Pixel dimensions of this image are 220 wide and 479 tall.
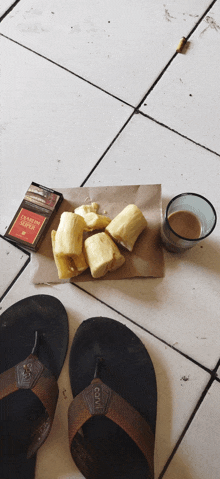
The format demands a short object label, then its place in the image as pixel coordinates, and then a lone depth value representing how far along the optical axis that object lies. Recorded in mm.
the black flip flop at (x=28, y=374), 747
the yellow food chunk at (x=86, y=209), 841
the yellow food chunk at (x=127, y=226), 788
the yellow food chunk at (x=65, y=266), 795
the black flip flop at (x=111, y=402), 716
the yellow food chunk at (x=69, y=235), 770
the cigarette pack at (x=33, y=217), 845
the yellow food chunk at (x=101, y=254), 769
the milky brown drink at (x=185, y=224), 804
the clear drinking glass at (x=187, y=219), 790
